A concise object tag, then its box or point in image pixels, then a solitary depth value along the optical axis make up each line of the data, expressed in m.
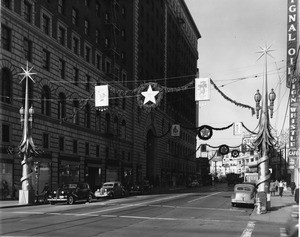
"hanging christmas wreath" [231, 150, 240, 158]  58.22
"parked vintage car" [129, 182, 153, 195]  54.12
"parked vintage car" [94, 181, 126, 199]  41.78
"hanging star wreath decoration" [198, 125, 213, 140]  42.50
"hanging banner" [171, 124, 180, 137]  52.51
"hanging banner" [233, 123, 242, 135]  42.00
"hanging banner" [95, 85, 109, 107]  32.27
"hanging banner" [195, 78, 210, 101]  28.42
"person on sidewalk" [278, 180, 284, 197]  45.21
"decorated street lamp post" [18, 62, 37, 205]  32.78
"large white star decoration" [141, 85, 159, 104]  32.06
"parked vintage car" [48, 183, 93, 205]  32.56
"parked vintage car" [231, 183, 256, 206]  31.61
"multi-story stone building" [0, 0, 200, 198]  38.62
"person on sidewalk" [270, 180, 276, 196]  54.67
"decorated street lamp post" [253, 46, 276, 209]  28.20
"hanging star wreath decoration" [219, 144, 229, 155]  51.66
